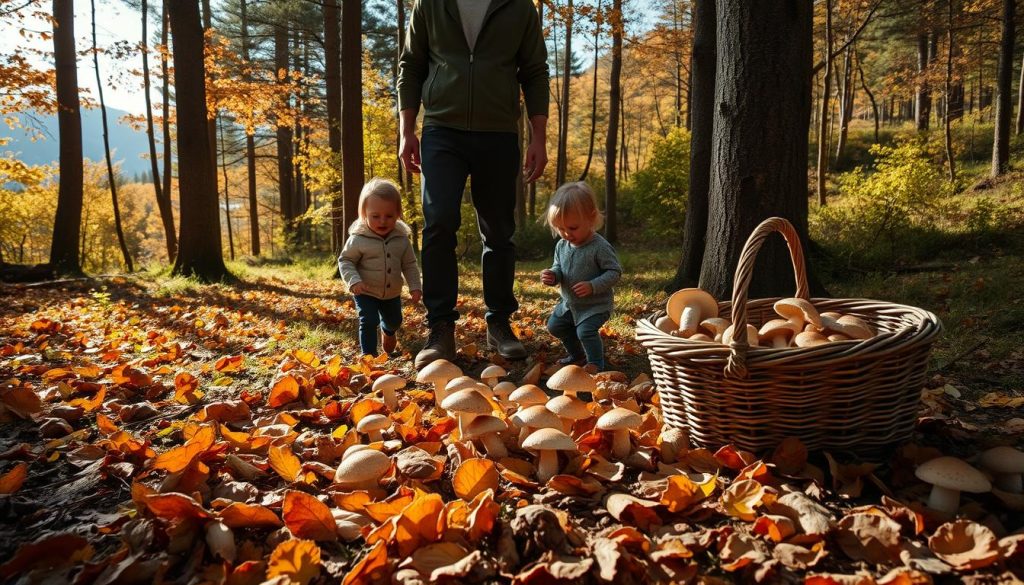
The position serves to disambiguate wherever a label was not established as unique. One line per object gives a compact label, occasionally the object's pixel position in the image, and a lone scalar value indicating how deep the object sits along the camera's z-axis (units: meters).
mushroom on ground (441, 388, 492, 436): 1.87
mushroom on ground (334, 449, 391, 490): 1.66
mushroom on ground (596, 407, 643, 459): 1.84
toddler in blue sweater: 3.16
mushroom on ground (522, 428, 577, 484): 1.72
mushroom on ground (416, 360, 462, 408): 2.36
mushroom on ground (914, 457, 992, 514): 1.45
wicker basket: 1.67
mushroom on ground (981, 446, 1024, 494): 1.58
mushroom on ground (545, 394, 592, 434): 1.94
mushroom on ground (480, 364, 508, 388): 2.63
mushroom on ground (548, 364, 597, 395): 2.14
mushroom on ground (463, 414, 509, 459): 1.92
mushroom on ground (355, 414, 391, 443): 2.06
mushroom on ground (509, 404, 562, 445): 1.87
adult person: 3.26
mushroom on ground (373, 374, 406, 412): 2.43
